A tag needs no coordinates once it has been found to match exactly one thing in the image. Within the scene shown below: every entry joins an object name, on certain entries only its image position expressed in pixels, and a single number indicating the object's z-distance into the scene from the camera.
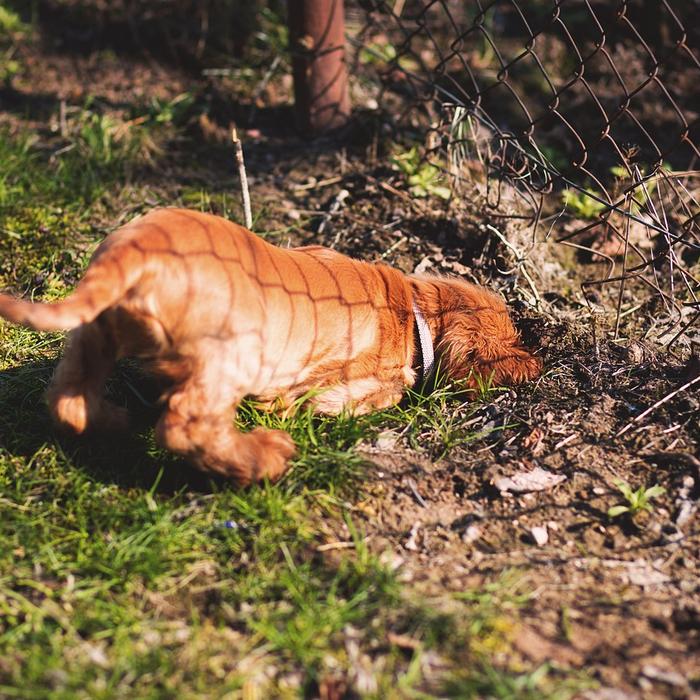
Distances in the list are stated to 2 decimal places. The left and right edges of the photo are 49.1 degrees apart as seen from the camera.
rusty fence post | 4.52
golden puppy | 2.62
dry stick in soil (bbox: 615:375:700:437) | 3.06
